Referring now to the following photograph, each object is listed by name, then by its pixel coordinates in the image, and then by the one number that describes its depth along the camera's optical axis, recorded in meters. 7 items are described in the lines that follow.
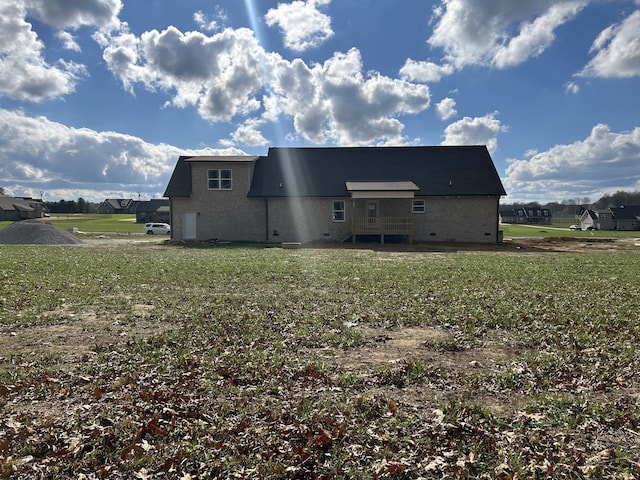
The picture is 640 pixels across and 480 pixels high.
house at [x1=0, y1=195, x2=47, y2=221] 83.62
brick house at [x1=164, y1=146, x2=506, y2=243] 26.73
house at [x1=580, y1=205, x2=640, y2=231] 82.31
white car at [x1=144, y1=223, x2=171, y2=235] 40.12
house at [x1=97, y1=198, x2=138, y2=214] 127.47
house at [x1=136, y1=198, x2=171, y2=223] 74.69
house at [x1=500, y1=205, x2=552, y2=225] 111.05
